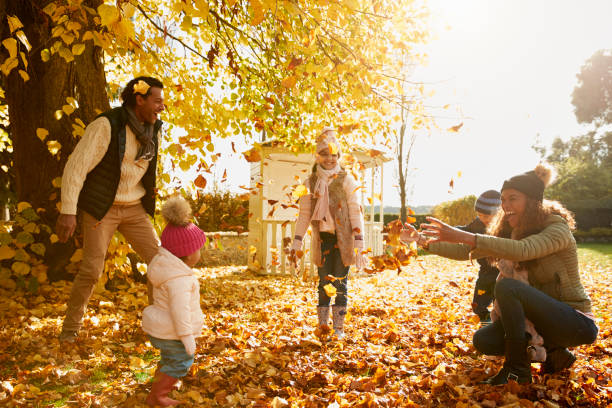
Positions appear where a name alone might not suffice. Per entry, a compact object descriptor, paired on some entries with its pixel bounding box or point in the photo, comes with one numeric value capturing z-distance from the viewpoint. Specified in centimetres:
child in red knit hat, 231
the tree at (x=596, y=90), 3650
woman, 255
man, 317
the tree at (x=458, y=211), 2164
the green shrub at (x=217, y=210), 1476
